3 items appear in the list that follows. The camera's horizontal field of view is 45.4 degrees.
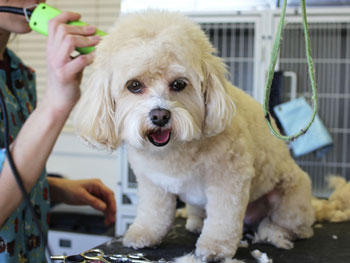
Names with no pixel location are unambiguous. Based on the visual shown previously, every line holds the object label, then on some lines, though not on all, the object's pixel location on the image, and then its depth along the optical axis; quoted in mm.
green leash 563
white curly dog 746
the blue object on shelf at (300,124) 1678
